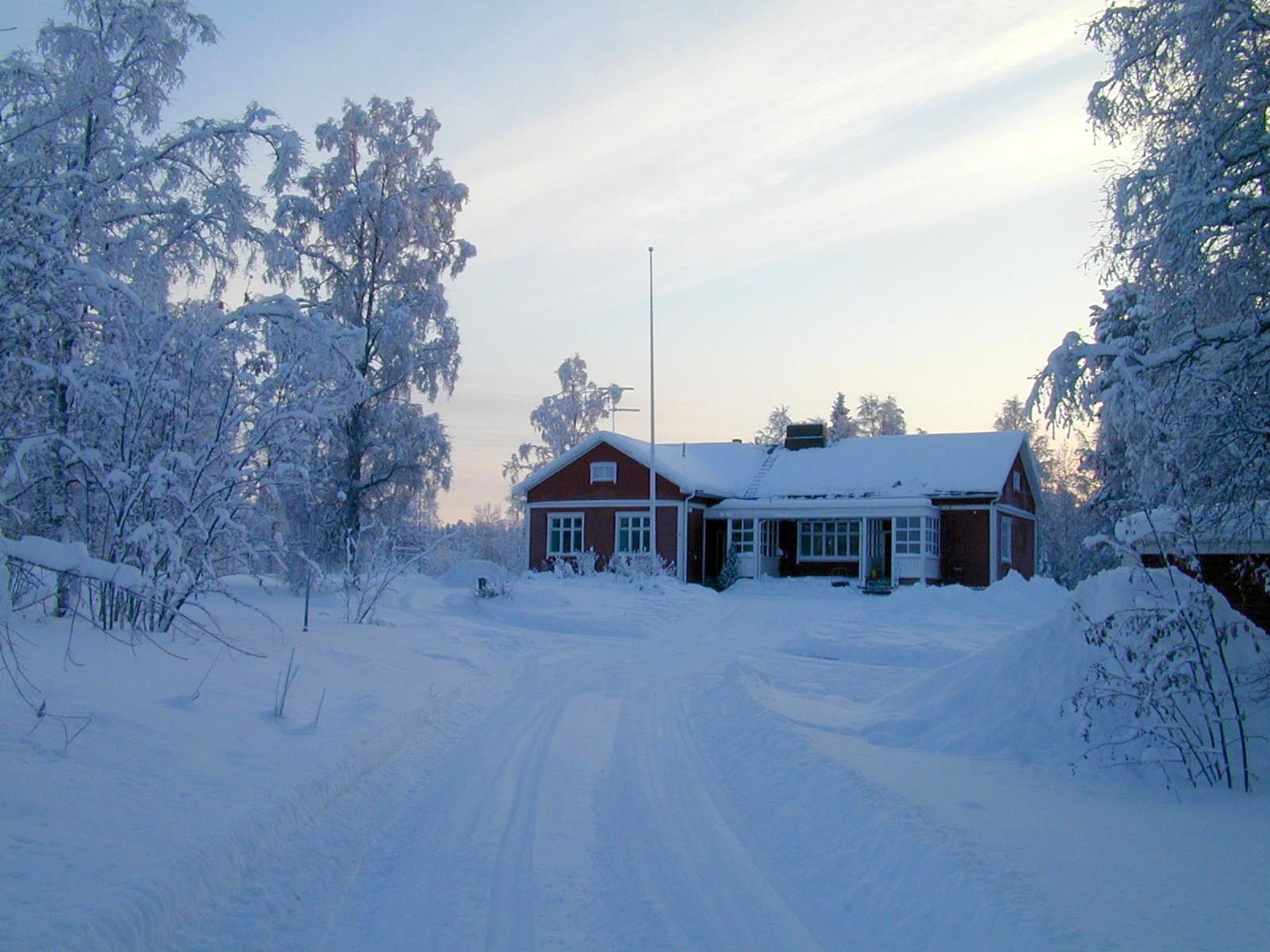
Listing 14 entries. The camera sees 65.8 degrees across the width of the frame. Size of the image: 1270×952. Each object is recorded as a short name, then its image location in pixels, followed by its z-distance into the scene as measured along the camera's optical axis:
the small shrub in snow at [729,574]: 34.25
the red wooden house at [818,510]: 33.03
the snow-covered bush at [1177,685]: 7.53
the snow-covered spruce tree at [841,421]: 70.38
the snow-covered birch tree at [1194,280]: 8.14
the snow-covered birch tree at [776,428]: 80.44
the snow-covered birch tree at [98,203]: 8.04
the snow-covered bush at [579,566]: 31.17
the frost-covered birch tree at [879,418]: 79.38
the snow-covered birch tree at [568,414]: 51.94
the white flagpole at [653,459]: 32.34
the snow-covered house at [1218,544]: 8.09
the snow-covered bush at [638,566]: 29.28
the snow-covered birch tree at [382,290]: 27.67
